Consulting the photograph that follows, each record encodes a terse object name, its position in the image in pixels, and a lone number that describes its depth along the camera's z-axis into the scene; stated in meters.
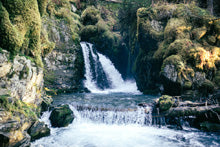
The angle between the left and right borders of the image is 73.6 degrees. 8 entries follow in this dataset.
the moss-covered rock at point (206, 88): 11.57
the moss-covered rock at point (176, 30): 13.41
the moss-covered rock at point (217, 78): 11.94
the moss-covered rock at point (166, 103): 8.02
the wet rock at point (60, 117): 7.85
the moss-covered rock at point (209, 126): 7.46
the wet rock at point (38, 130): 5.98
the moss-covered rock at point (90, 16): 24.72
